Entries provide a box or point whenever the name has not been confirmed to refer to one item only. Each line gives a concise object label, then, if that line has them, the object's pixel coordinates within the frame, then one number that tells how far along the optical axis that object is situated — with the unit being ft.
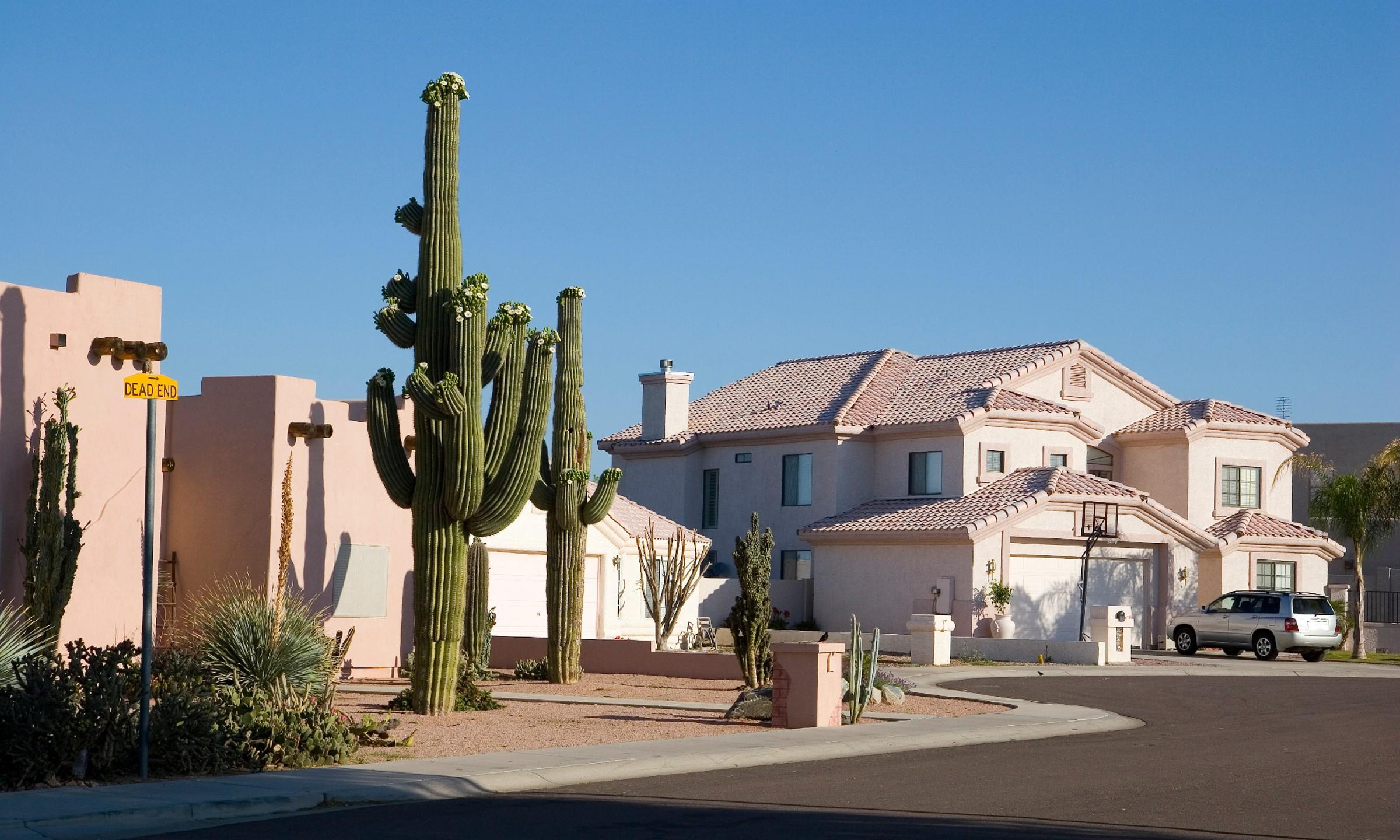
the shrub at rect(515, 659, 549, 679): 88.48
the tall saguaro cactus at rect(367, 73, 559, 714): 61.05
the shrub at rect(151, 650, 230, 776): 45.06
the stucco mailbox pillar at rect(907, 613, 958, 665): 113.60
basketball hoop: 130.52
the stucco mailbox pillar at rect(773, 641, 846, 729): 62.90
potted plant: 126.48
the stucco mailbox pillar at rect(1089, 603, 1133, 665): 117.91
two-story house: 132.05
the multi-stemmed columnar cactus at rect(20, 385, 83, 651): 60.34
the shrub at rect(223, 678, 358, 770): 46.78
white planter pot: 124.88
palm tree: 138.72
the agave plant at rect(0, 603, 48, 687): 47.60
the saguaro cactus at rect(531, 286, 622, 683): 84.07
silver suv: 126.72
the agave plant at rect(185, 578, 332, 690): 61.52
